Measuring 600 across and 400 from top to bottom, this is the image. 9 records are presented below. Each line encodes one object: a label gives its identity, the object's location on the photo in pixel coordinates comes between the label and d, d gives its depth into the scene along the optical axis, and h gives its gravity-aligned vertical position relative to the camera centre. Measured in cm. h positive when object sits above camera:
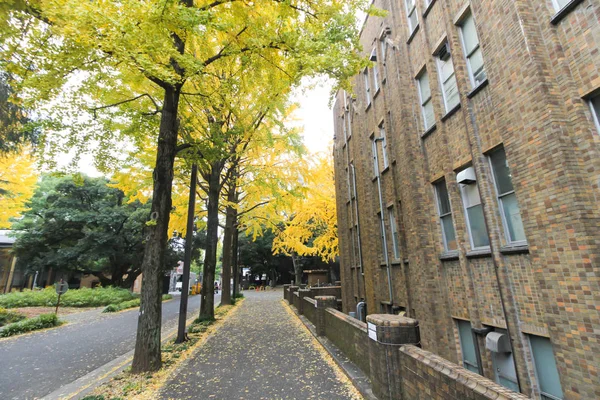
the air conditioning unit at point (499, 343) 470 -129
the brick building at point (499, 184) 367 +141
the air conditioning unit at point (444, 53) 666 +506
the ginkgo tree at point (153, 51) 479 +447
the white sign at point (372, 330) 435 -94
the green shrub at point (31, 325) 1005 -160
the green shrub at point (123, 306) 1638 -165
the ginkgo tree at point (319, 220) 2214 +423
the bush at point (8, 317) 1187 -145
